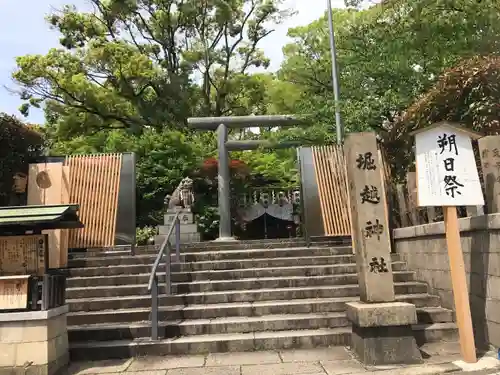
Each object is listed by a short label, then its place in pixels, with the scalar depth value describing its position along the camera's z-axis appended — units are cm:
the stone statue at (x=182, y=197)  1337
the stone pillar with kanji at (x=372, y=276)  519
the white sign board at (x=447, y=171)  523
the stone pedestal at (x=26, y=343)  503
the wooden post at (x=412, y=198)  840
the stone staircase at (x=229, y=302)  612
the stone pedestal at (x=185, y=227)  1287
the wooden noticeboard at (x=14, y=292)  513
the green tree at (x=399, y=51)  904
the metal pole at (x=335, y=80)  1135
